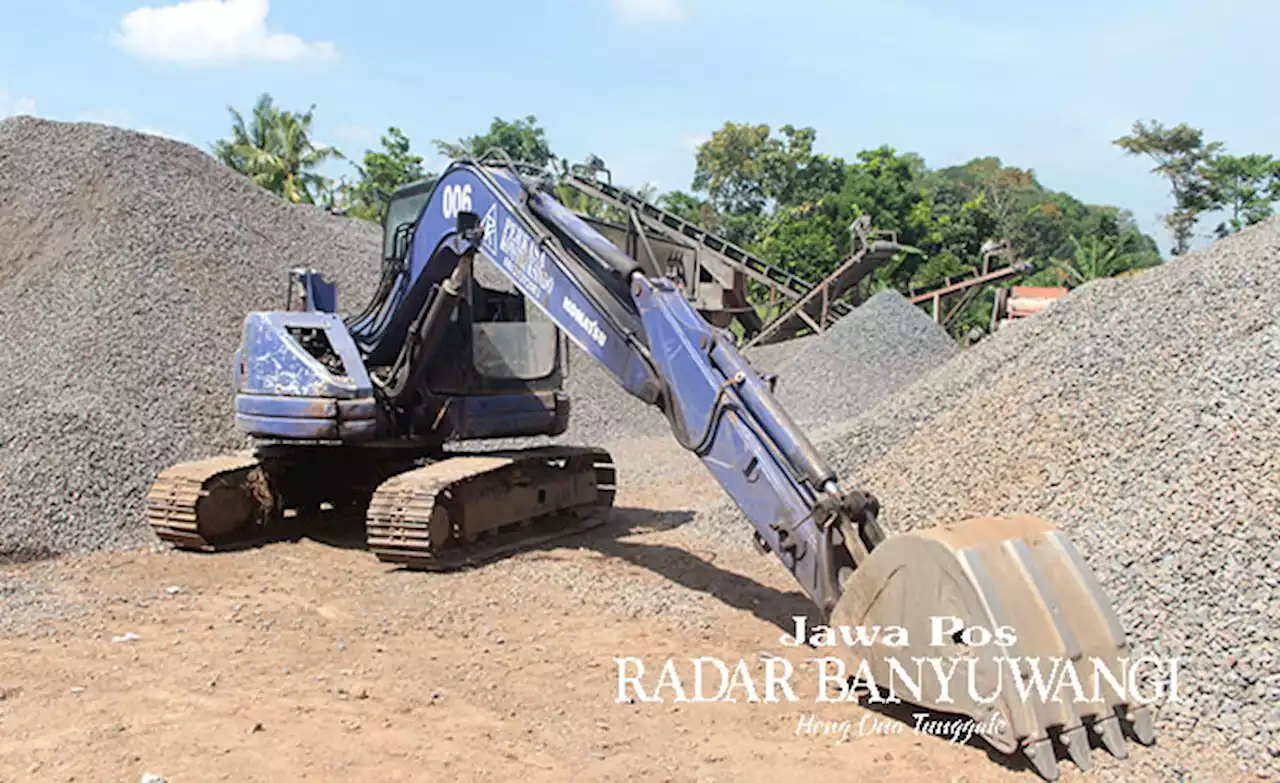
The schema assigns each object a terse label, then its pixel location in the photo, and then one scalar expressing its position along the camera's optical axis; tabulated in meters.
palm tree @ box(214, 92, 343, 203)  36.47
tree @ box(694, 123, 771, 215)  42.66
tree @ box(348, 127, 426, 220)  37.78
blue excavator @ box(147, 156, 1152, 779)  4.23
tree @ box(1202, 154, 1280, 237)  36.44
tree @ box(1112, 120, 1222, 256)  39.09
